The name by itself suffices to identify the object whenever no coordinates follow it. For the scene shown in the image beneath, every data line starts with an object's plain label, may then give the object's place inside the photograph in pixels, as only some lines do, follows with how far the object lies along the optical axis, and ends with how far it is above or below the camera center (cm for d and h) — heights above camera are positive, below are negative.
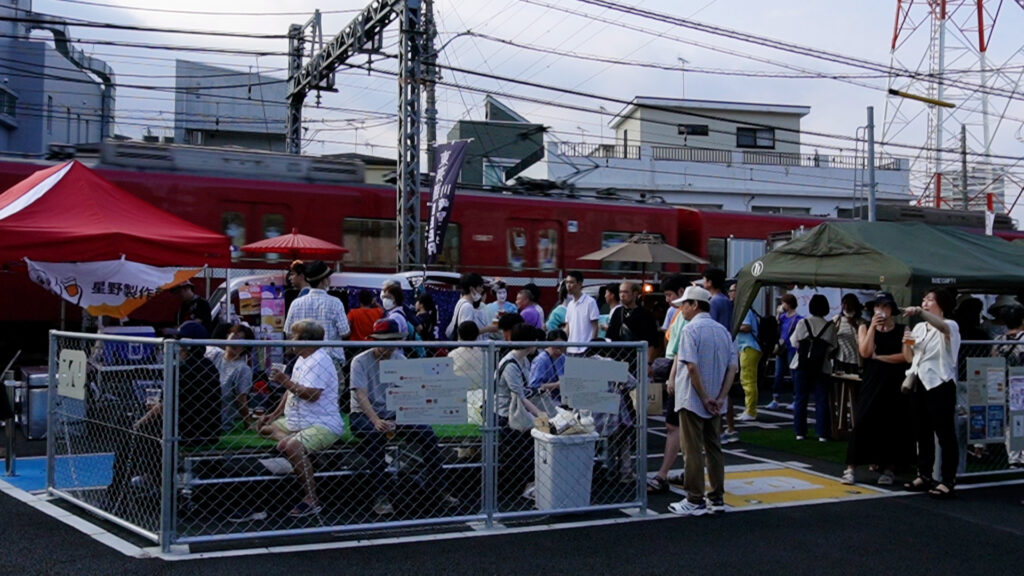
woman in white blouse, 797 -65
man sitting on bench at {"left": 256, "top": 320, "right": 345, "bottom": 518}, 636 -80
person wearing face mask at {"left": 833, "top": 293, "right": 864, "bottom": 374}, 1009 -32
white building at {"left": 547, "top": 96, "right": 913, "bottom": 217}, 3656 +542
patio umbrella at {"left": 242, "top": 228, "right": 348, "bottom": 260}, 1325 +73
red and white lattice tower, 2660 +552
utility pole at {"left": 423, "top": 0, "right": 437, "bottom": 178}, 1984 +511
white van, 1279 +15
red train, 1452 +139
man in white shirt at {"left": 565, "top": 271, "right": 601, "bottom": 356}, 1057 -11
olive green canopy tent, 920 +47
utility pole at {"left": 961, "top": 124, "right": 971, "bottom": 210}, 3154 +461
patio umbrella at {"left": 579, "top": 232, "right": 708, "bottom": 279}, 1523 +80
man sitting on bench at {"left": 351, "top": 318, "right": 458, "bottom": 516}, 649 -87
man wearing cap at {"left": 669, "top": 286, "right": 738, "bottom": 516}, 701 -63
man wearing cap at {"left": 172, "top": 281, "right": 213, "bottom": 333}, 1153 -13
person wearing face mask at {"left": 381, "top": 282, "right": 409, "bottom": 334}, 1095 +3
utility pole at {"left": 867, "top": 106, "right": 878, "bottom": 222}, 2300 +379
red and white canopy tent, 927 +59
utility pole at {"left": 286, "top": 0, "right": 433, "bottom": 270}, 1520 +319
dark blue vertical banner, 1473 +165
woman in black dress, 841 -87
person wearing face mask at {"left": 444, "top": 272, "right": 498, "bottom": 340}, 1122 -3
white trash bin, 686 -120
